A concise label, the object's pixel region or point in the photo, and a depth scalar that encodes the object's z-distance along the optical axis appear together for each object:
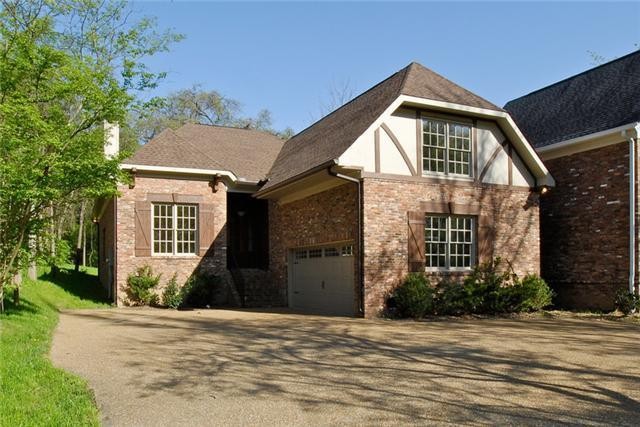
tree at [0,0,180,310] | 10.62
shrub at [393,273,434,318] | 14.30
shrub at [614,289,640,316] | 14.84
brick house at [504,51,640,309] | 15.55
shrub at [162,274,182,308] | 17.69
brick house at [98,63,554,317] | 14.75
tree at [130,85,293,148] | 46.75
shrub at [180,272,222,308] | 18.09
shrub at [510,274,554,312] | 15.86
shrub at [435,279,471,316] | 14.98
